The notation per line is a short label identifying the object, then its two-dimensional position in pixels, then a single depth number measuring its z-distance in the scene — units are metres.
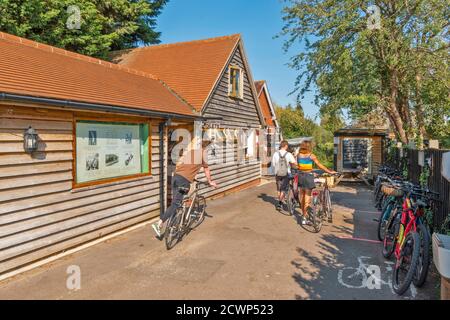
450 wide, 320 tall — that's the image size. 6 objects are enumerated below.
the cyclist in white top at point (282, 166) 8.45
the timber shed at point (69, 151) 4.66
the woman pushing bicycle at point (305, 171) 6.80
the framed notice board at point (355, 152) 16.81
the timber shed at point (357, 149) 16.28
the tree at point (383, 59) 9.38
